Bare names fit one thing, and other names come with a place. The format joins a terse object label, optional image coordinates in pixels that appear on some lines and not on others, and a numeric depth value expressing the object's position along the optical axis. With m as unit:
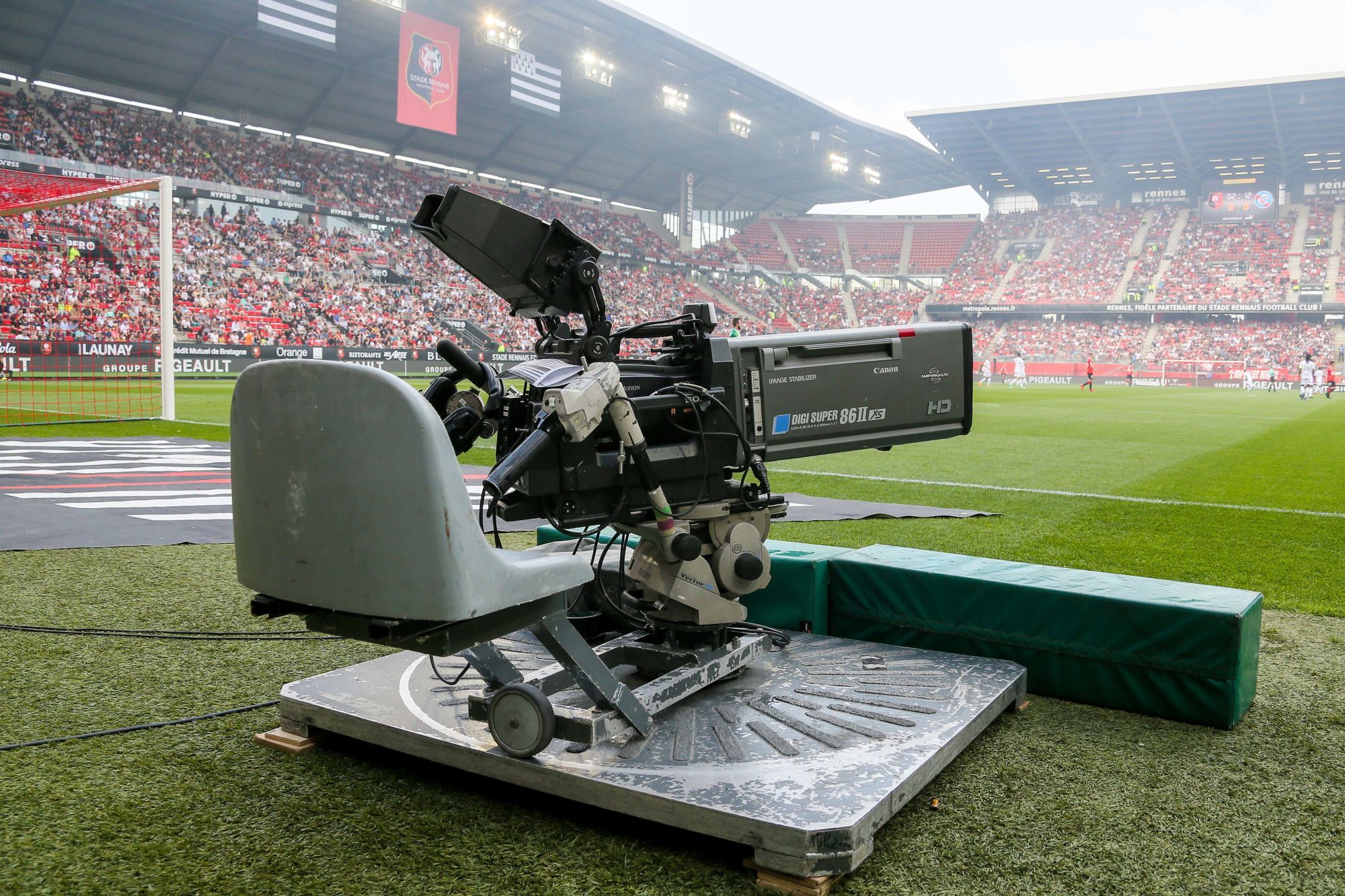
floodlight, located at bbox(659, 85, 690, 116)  39.28
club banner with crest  29.31
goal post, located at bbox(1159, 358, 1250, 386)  43.81
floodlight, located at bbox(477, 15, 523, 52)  31.42
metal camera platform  2.12
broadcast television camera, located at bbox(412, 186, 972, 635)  2.51
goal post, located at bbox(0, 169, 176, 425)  13.29
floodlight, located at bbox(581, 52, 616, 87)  35.41
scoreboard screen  52.50
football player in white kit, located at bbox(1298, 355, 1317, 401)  32.25
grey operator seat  1.89
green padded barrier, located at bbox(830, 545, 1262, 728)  3.03
